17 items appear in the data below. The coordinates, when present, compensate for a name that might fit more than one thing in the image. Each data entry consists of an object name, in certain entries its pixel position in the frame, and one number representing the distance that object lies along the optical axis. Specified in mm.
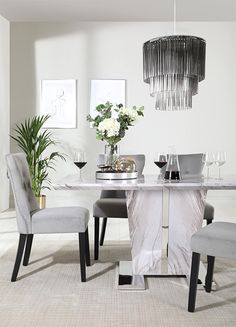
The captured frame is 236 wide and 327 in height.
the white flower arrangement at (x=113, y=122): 3145
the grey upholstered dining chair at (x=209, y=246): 2402
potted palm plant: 5910
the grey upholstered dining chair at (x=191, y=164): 4078
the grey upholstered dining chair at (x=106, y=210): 3580
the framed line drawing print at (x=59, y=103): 6891
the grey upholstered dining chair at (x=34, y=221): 2973
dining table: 3037
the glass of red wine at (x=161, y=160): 3180
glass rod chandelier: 3422
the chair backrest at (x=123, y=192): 4142
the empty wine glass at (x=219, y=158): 3205
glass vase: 3295
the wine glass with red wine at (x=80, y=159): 3295
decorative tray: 3122
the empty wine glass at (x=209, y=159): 3258
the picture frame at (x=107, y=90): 6879
